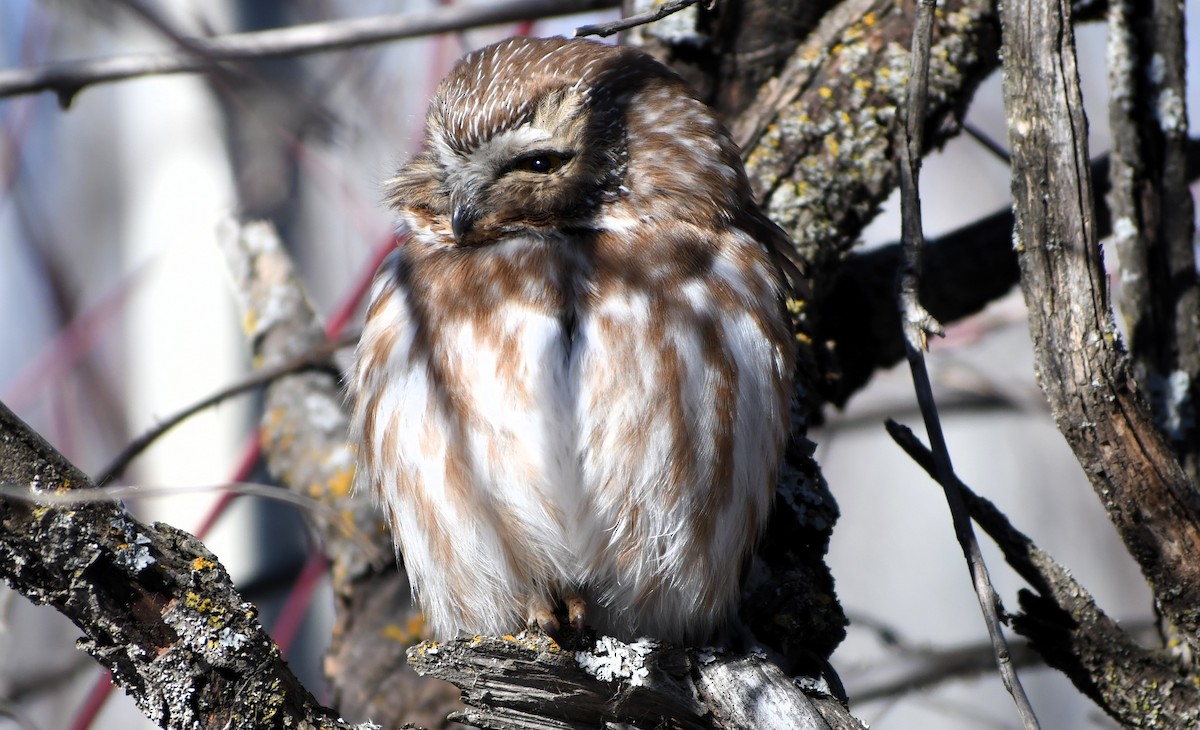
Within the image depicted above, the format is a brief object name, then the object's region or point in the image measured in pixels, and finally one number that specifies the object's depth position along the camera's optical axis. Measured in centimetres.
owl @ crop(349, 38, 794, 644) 470
